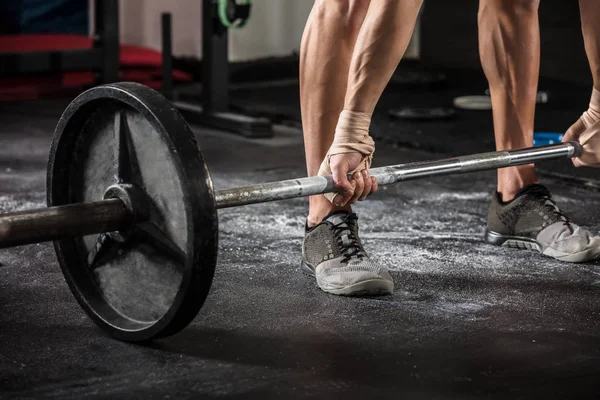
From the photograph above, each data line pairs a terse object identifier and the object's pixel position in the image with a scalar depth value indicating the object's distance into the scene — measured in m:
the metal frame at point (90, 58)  6.49
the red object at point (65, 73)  6.88
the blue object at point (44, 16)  7.50
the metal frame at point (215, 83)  5.57
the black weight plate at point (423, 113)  5.71
